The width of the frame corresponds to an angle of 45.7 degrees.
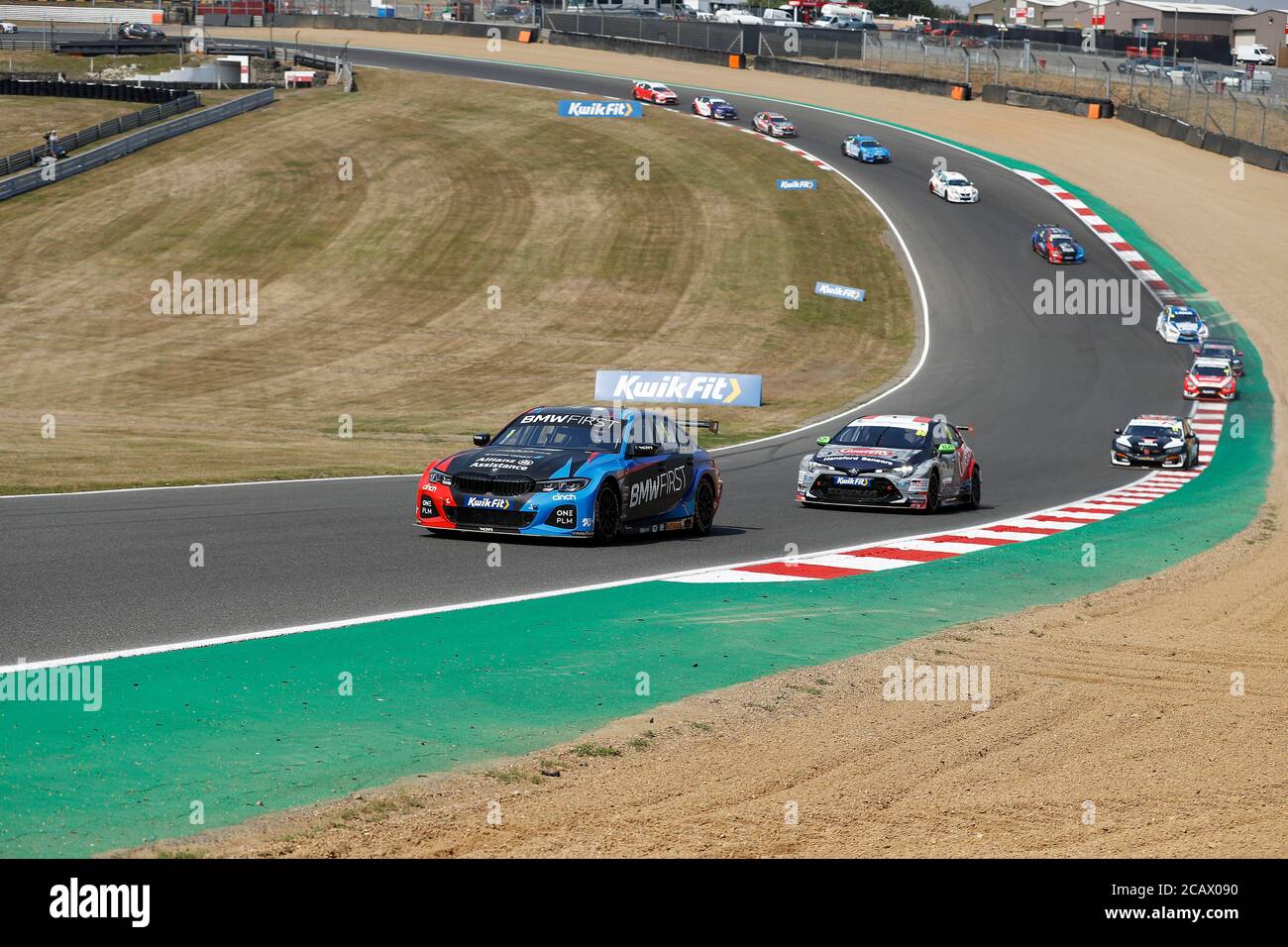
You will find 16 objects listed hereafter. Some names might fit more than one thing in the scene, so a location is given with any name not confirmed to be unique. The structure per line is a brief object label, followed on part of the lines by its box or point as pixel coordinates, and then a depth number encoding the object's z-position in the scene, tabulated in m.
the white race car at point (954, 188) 61.66
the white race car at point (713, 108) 73.56
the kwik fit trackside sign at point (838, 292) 51.62
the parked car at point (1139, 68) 78.84
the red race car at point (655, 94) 76.19
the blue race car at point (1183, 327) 48.12
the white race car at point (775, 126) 70.44
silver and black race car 20.22
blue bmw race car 15.36
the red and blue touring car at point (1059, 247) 54.56
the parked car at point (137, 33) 87.94
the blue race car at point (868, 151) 67.12
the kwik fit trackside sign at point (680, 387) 36.19
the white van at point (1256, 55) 109.94
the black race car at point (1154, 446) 29.98
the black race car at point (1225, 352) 42.78
